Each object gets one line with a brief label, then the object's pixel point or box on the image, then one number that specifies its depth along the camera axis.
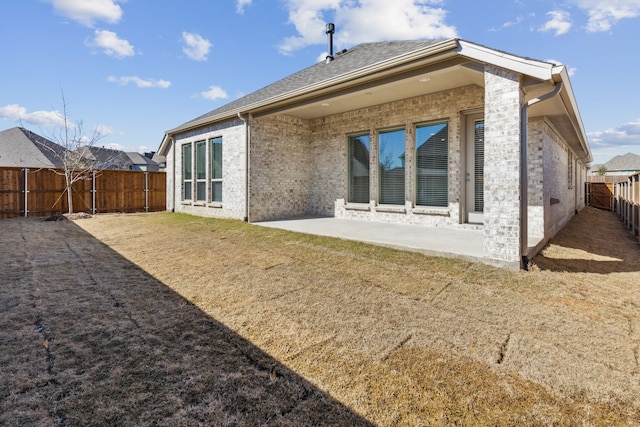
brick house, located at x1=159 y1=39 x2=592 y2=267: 4.38
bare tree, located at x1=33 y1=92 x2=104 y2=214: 11.96
